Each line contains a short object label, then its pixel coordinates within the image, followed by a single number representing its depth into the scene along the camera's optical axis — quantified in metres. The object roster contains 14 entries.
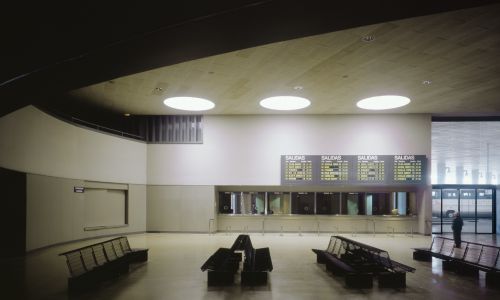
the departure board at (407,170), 15.08
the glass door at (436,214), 18.49
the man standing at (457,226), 11.89
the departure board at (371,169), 15.11
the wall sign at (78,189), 12.65
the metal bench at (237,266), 6.84
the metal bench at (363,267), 6.68
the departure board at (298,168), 15.20
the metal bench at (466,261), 6.93
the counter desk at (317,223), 16.05
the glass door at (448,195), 17.56
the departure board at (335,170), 15.13
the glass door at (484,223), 17.44
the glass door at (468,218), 17.34
